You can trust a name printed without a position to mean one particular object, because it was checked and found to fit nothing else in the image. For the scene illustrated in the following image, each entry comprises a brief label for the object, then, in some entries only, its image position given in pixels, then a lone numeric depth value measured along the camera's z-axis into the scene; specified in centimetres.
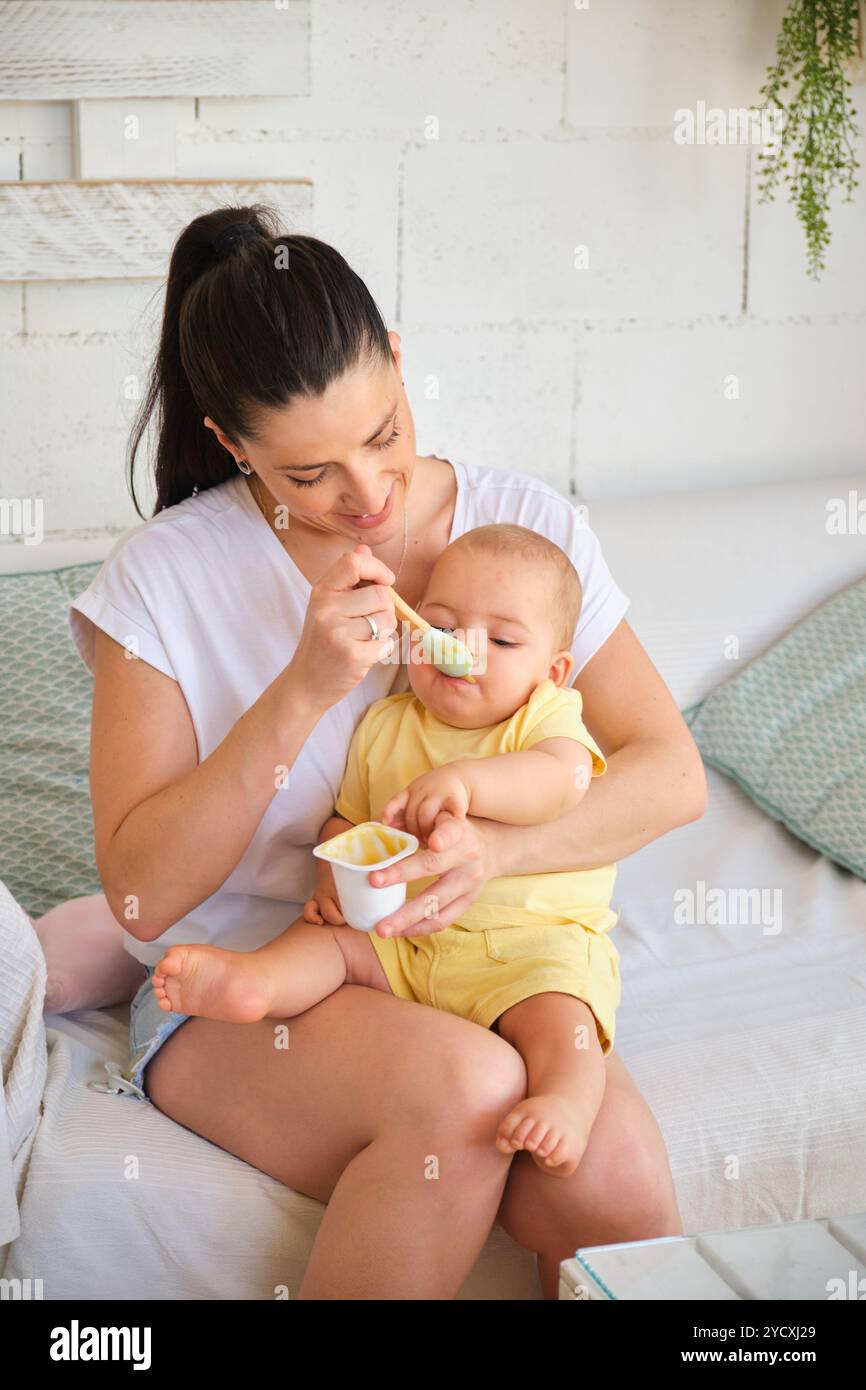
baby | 135
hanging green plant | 255
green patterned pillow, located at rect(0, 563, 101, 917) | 198
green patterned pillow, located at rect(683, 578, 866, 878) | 213
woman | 131
